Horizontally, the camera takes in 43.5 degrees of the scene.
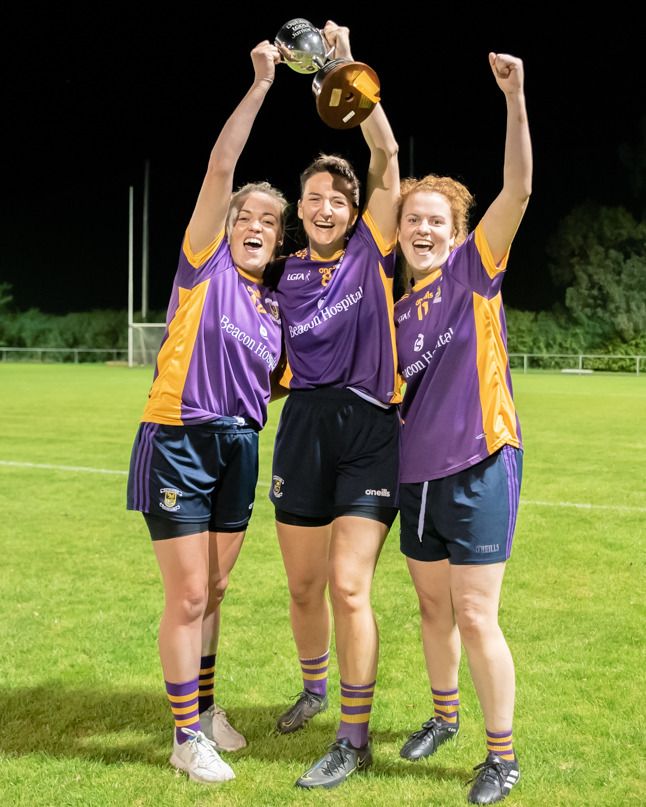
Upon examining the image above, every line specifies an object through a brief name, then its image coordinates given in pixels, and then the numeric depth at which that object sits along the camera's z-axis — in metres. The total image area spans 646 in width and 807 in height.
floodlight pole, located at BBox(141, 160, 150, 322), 37.16
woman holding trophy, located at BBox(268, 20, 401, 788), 3.02
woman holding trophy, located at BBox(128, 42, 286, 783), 3.01
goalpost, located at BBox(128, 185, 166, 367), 35.91
